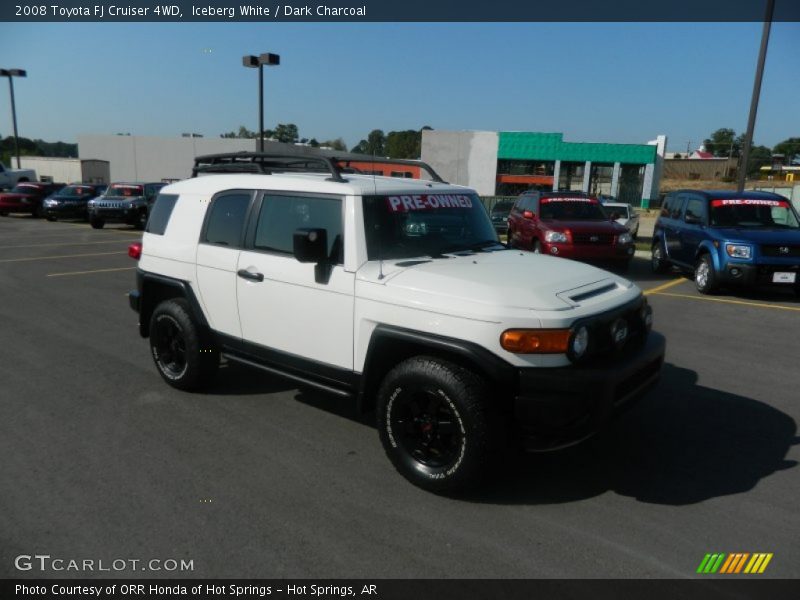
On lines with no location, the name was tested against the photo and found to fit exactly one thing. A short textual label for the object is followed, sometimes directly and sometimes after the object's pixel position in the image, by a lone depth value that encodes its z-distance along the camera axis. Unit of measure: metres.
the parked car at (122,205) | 20.66
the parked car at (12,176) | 33.53
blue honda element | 9.45
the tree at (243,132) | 90.42
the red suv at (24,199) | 26.03
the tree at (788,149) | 72.93
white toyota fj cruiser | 3.34
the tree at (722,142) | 105.18
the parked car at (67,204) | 23.50
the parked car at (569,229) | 11.34
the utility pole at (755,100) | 14.16
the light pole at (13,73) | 41.84
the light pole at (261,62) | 22.47
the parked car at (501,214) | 19.70
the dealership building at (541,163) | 49.88
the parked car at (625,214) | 18.62
